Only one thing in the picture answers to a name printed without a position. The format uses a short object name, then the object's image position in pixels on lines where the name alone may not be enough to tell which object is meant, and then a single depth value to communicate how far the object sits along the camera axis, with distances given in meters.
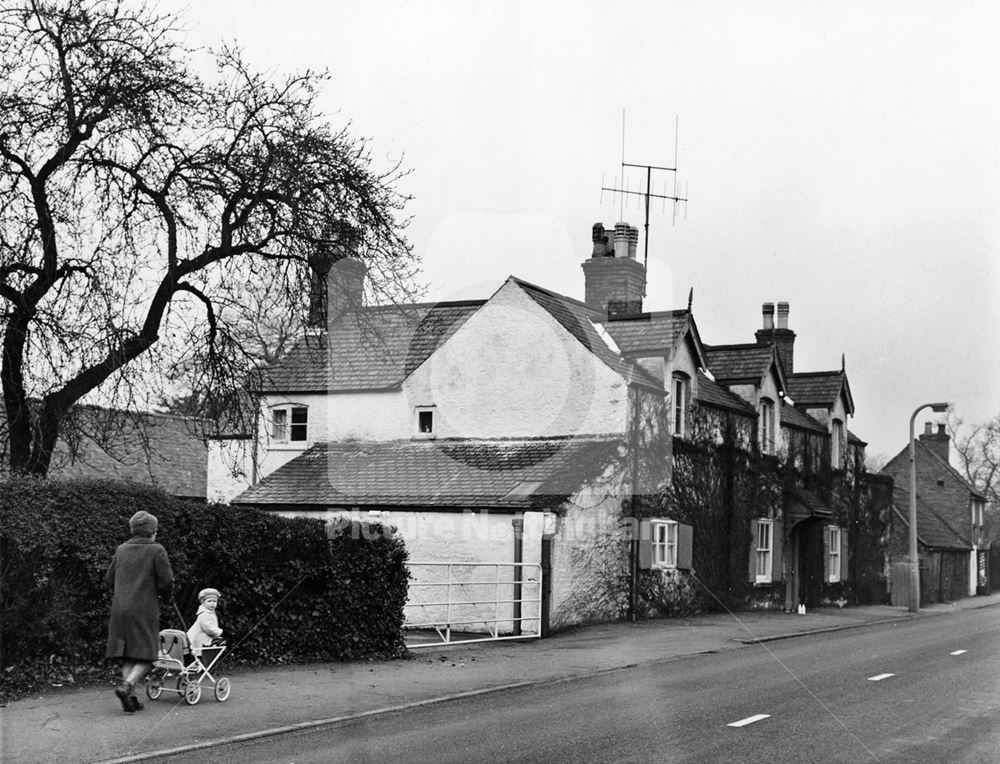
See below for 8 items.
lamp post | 33.94
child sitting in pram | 11.84
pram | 11.44
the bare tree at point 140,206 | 16.34
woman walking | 10.81
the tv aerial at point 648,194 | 32.59
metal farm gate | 21.39
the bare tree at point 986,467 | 87.94
